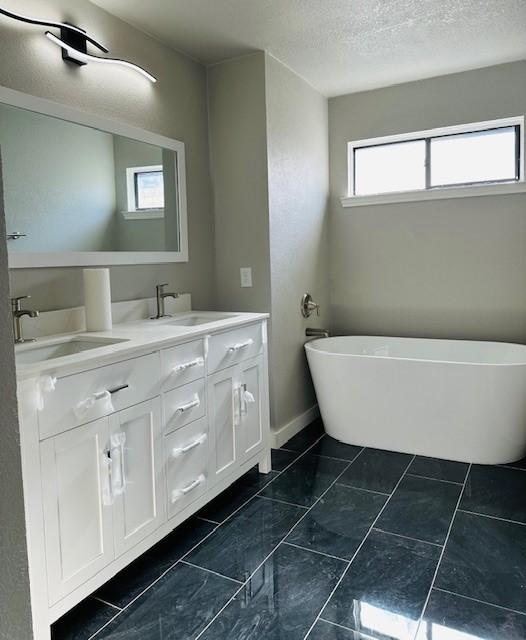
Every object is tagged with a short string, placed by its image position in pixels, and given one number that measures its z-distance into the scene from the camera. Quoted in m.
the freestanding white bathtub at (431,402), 2.74
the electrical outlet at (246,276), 3.10
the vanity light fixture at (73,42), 2.04
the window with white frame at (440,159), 3.38
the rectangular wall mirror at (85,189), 2.03
